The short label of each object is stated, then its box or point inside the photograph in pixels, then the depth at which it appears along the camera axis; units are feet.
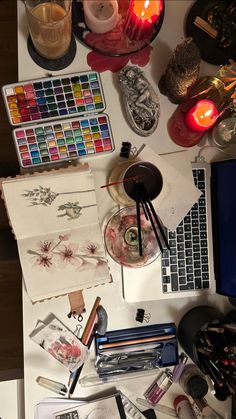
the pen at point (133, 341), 3.25
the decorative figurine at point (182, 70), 3.00
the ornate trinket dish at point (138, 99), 3.19
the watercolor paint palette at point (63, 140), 3.10
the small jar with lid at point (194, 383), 3.28
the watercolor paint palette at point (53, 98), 3.10
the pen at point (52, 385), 3.20
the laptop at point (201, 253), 3.27
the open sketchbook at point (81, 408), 3.22
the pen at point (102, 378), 3.26
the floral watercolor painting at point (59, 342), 3.17
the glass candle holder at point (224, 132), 3.37
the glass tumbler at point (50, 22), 2.87
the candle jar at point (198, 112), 3.18
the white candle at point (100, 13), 3.04
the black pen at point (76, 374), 3.23
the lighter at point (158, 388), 3.36
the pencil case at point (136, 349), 3.27
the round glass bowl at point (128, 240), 3.24
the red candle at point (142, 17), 3.01
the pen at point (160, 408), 3.35
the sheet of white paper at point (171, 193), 3.31
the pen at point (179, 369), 3.39
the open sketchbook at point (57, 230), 3.07
